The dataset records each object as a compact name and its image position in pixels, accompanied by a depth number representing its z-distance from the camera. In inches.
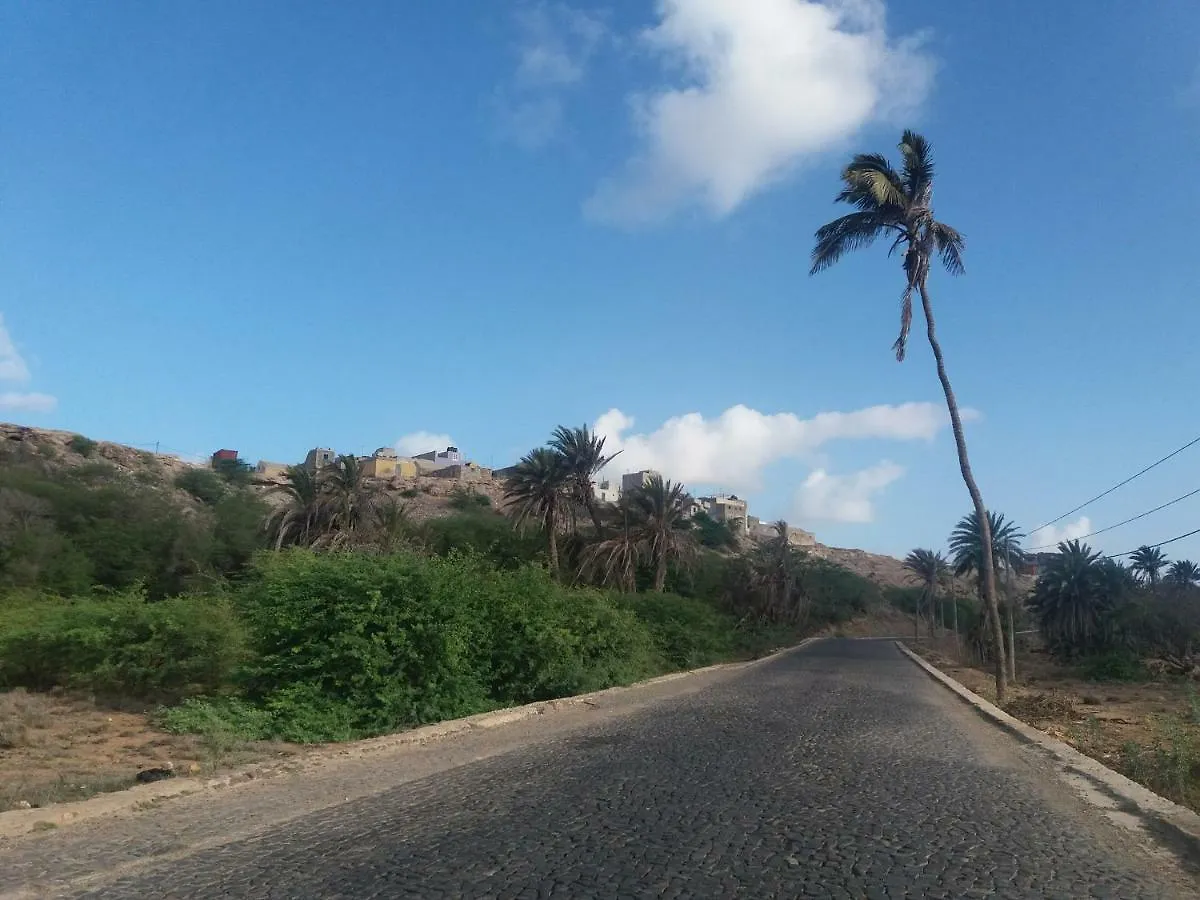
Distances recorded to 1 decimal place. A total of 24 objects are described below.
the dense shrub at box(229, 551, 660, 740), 554.3
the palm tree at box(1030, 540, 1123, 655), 2085.4
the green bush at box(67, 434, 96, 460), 2849.2
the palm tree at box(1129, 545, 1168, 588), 3280.0
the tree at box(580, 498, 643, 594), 1732.3
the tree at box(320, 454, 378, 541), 1488.7
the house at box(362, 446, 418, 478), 4623.5
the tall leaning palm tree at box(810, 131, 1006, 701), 1009.5
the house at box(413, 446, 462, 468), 5546.3
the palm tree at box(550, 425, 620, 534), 1743.4
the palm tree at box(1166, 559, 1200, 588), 2867.1
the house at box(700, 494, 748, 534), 6547.7
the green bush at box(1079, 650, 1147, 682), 1785.2
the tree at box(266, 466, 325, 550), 1482.5
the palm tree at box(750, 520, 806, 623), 2472.9
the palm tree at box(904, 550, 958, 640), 3831.2
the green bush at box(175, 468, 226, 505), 2434.8
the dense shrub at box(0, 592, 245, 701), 658.8
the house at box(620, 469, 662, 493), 5409.5
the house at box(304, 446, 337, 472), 4206.9
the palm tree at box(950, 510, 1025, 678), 2656.0
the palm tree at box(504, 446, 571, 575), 1718.8
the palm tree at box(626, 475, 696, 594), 1814.7
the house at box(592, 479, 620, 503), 5698.8
